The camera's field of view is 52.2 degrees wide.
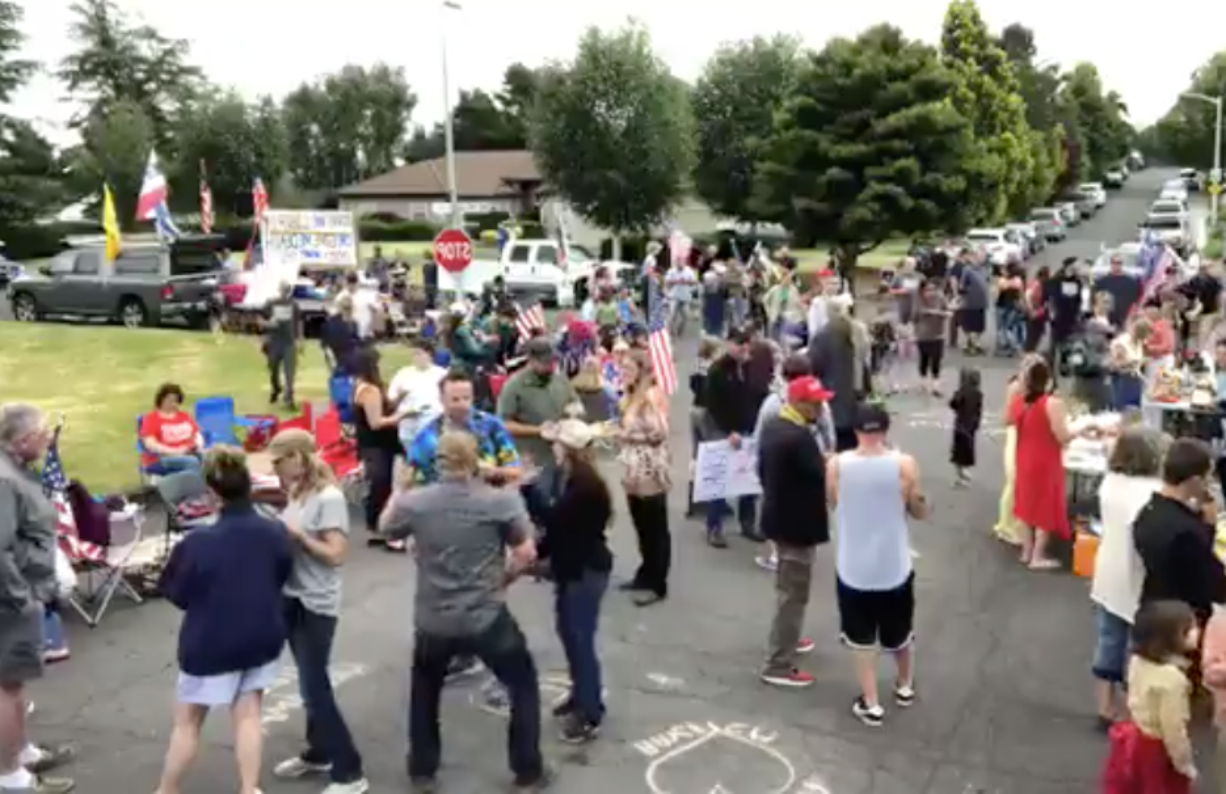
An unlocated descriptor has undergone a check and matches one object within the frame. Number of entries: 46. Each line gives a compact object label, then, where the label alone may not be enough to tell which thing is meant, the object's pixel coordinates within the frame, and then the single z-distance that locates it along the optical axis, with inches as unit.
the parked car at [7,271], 1562.5
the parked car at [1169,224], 1745.3
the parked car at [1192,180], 3447.8
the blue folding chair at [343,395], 479.8
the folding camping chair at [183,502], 335.6
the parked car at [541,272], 1179.3
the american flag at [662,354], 519.9
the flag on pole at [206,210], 1378.1
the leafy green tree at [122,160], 2116.1
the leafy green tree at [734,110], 1722.4
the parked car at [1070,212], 2486.5
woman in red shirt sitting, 404.2
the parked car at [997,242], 1514.5
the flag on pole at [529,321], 674.8
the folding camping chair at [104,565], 325.4
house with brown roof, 2429.9
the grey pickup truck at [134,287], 1031.0
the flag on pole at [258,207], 1058.4
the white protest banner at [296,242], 951.6
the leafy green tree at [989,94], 1797.5
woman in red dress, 361.7
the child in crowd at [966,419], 456.4
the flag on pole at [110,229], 932.6
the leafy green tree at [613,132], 1487.5
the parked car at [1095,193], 2992.1
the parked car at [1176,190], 2500.0
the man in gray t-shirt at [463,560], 213.3
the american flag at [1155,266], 725.3
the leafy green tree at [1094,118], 3383.4
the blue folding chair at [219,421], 475.2
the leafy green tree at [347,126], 3100.4
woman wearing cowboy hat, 244.7
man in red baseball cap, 274.5
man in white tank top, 249.1
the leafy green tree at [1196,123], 3745.1
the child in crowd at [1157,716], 176.2
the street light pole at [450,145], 1035.5
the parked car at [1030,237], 1855.3
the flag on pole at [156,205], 1026.7
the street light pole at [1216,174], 2065.7
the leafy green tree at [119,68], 2755.9
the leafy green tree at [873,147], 1300.4
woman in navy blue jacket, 202.1
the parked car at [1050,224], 2165.6
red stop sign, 762.2
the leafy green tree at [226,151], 2301.9
